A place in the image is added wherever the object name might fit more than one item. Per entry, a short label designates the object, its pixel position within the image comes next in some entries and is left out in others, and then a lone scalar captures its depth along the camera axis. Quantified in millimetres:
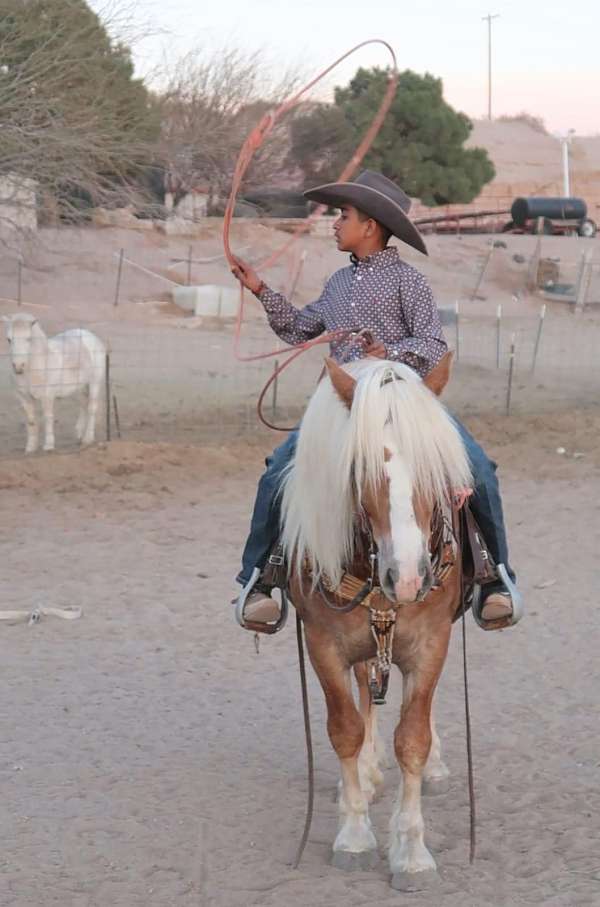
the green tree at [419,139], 38719
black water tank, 33594
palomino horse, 3359
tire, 33406
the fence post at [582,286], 23859
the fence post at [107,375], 11952
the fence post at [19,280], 18156
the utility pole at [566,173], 37962
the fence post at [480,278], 24797
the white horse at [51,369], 11734
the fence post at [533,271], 26047
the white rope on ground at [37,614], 7055
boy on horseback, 4145
